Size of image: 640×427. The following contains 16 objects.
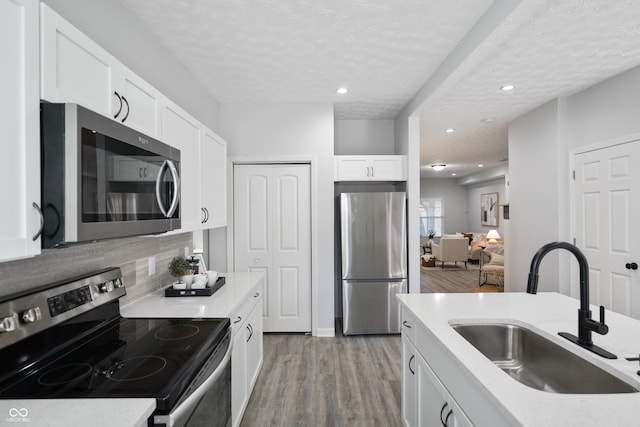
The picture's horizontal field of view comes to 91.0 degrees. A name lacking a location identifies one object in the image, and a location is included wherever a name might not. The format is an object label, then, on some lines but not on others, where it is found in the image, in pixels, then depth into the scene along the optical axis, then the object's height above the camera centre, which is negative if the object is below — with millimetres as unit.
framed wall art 9227 +138
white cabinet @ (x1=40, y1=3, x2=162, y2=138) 988 +540
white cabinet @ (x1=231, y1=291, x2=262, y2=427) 1876 -942
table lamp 8062 -577
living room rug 8133 -1421
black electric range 973 -525
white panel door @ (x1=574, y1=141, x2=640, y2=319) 2732 -85
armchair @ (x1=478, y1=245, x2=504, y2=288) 5750 -976
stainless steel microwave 939 +139
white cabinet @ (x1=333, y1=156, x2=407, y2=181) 3656 +545
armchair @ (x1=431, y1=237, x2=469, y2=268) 7992 -896
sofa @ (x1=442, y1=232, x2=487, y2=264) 8516 -856
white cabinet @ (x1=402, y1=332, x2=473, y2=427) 1188 -831
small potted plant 2141 -359
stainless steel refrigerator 3465 -479
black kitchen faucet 1118 -339
